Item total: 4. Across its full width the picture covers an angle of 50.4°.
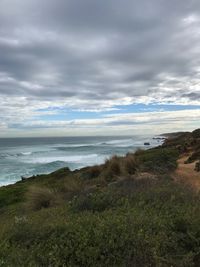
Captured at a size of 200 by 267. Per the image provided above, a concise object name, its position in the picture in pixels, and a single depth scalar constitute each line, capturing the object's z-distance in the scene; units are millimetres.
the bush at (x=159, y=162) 8678
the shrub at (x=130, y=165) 8711
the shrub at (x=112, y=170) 8352
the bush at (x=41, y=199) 5515
